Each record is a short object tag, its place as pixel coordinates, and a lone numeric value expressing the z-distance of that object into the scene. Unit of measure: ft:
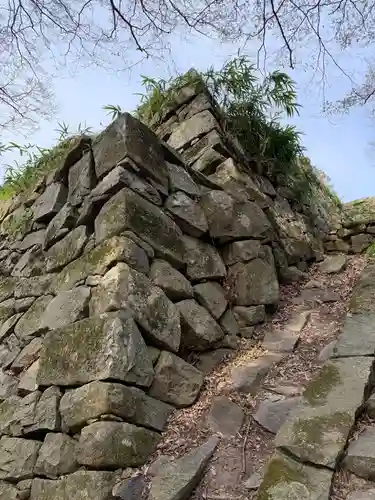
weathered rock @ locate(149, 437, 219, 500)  8.46
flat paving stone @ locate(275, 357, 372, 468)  8.32
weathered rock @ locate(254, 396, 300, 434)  9.90
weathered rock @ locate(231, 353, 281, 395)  11.22
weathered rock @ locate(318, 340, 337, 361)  11.69
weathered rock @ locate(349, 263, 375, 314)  12.81
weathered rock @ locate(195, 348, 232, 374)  12.19
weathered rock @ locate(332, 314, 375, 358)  10.89
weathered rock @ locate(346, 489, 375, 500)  7.47
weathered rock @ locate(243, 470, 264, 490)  8.38
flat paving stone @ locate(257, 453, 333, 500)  7.56
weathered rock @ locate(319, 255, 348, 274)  18.03
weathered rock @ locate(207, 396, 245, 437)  10.05
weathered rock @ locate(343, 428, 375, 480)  7.90
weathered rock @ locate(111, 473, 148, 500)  8.65
